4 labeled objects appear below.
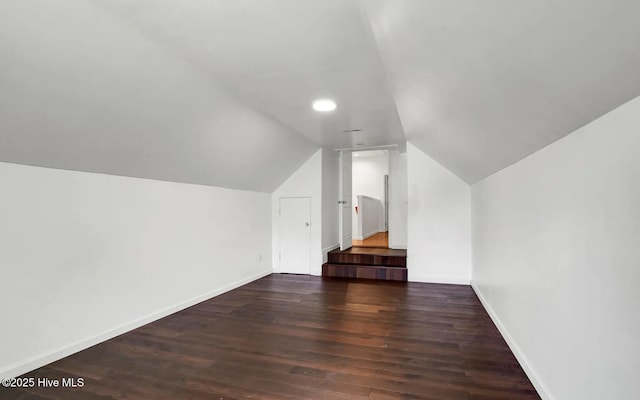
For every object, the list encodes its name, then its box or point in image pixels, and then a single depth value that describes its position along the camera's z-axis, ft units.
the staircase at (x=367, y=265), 17.22
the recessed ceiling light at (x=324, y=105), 10.57
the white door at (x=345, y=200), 20.97
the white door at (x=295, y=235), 18.62
